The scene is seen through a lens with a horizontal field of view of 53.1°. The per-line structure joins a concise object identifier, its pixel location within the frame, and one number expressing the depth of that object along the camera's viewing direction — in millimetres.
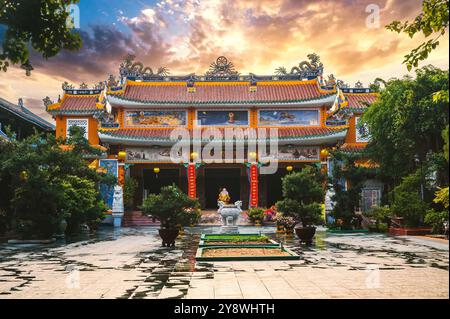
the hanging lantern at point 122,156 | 27344
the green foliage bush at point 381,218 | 19953
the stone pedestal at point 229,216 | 18625
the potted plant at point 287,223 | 16984
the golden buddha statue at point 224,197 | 21922
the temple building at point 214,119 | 27469
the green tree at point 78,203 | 16266
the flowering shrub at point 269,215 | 25844
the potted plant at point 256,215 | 24831
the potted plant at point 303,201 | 14180
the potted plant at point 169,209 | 13625
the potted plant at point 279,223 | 17875
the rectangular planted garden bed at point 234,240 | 13500
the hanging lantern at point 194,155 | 27344
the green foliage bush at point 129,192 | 26281
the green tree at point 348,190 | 20047
